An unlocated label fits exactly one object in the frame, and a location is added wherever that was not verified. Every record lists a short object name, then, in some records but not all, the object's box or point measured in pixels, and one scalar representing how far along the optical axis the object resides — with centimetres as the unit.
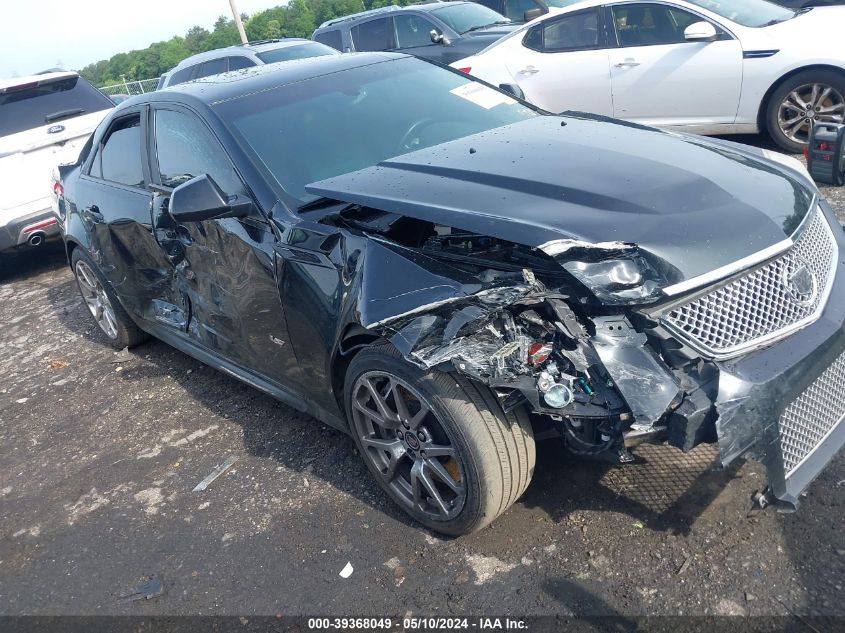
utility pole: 2283
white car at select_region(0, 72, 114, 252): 735
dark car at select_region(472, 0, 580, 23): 1234
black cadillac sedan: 238
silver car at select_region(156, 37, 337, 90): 1078
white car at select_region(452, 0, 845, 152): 637
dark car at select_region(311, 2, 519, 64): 1051
